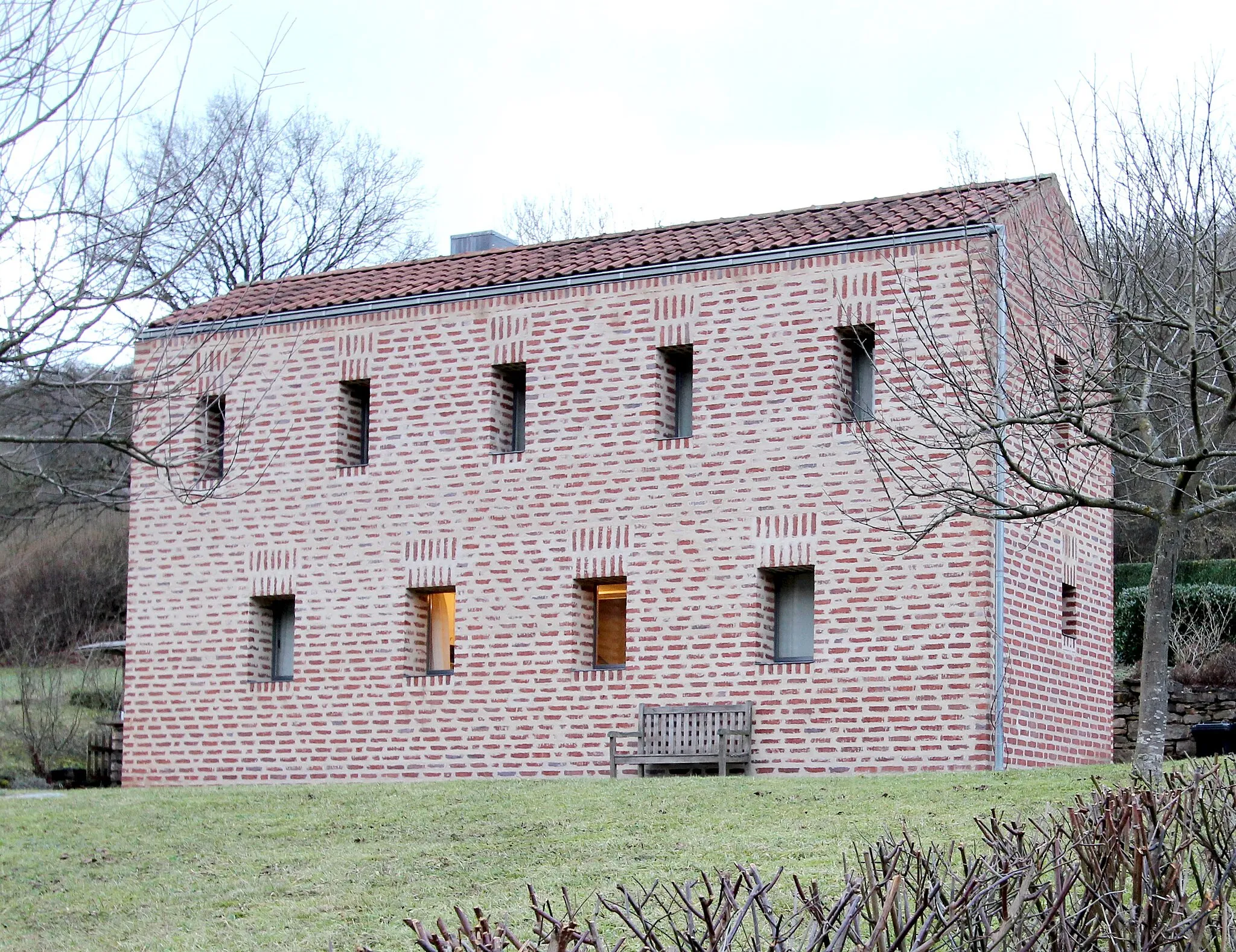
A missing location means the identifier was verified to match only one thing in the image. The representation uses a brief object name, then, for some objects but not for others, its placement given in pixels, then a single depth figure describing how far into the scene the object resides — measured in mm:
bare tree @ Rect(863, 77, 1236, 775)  12305
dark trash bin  20297
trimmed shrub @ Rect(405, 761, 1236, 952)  4328
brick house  18406
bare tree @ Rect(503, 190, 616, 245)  42500
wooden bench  18609
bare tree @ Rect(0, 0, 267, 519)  9648
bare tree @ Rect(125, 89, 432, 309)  37312
